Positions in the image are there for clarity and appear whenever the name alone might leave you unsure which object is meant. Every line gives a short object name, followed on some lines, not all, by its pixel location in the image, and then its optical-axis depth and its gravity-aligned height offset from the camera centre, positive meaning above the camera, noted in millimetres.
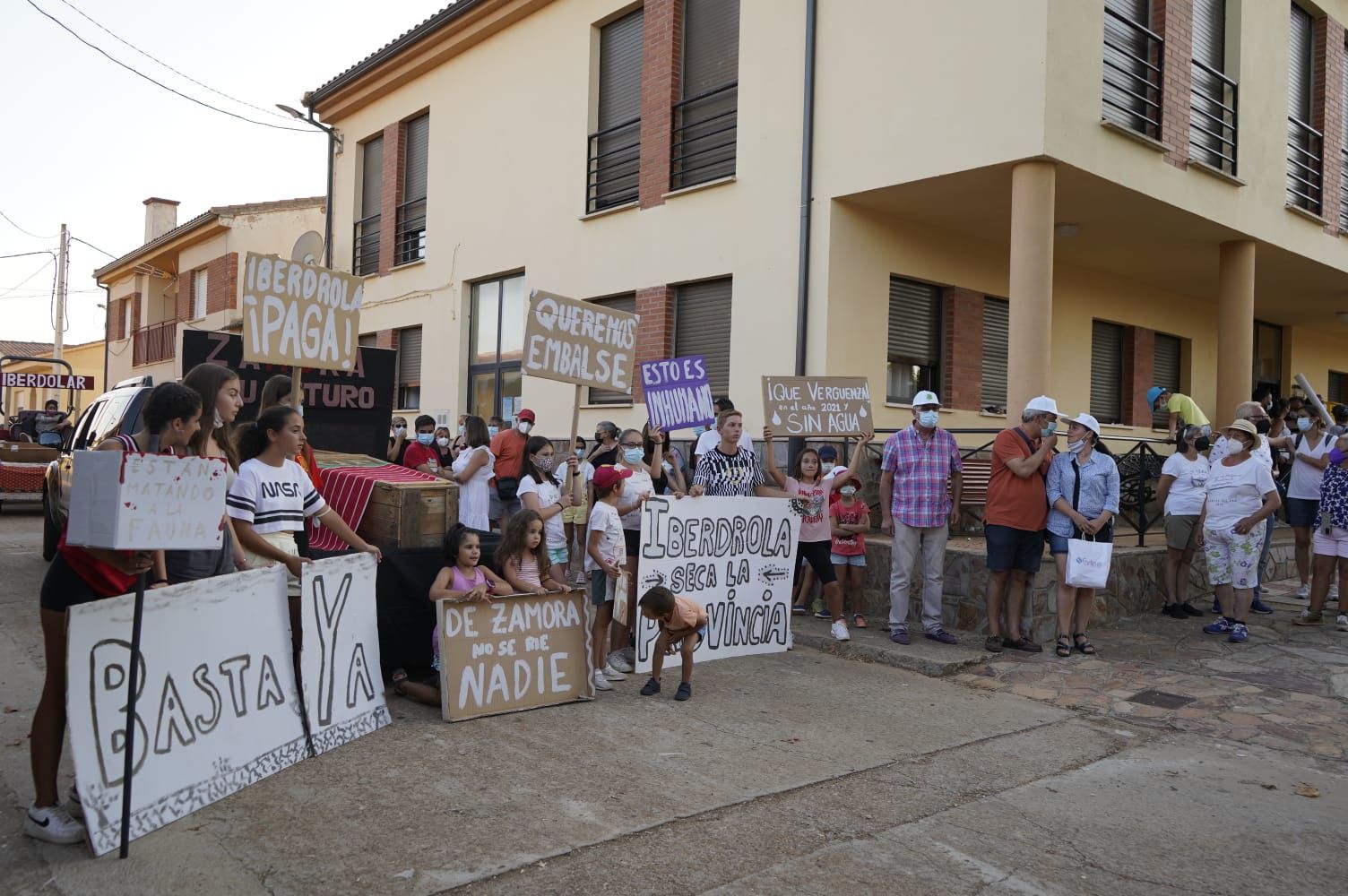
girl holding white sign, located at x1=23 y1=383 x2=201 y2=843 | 3736 -775
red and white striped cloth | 7051 -311
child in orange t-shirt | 6031 -1071
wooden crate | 6633 -434
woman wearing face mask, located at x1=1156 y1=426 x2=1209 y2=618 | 9414 -336
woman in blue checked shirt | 7750 -216
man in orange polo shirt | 7734 -353
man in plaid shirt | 7961 -335
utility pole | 34344 +4454
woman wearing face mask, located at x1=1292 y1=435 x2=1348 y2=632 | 8641 -465
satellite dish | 8984 +1835
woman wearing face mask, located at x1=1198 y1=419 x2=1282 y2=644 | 8438 -409
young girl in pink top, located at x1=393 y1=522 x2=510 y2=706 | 5770 -770
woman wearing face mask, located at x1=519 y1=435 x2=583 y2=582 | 7059 -318
